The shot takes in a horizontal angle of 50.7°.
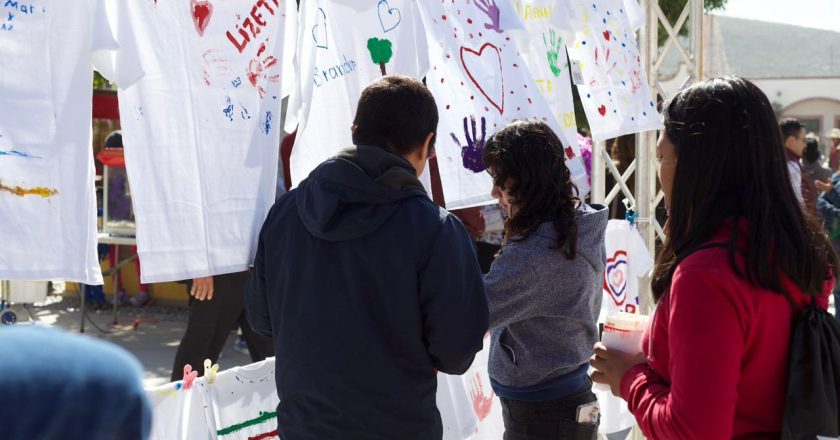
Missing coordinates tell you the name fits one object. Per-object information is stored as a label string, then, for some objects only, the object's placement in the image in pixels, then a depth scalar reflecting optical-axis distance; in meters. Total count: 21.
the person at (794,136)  7.78
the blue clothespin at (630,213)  4.65
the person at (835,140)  11.25
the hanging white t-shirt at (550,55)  3.89
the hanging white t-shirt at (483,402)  3.74
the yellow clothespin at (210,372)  2.89
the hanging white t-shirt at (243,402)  2.92
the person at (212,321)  4.04
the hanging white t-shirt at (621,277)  4.36
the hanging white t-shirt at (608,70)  4.27
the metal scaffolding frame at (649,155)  4.83
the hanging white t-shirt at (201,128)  2.52
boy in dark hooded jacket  2.09
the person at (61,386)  0.87
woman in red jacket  1.61
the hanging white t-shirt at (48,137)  2.25
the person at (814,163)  9.34
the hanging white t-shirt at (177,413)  2.76
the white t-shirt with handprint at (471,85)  3.29
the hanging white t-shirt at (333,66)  2.93
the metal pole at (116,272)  8.59
